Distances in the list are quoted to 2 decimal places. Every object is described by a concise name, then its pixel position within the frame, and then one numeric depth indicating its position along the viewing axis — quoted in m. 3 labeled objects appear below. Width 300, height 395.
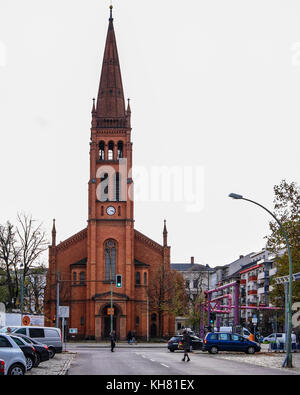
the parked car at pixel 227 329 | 71.93
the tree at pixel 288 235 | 44.59
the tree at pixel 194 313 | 94.24
